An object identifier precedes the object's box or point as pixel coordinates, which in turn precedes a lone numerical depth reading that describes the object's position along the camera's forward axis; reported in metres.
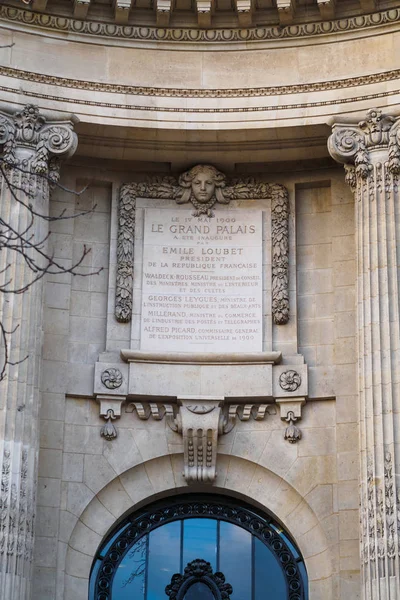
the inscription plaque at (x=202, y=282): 23.39
